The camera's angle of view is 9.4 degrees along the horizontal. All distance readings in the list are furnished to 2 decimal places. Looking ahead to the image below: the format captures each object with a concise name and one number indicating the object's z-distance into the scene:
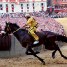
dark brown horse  13.88
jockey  13.76
